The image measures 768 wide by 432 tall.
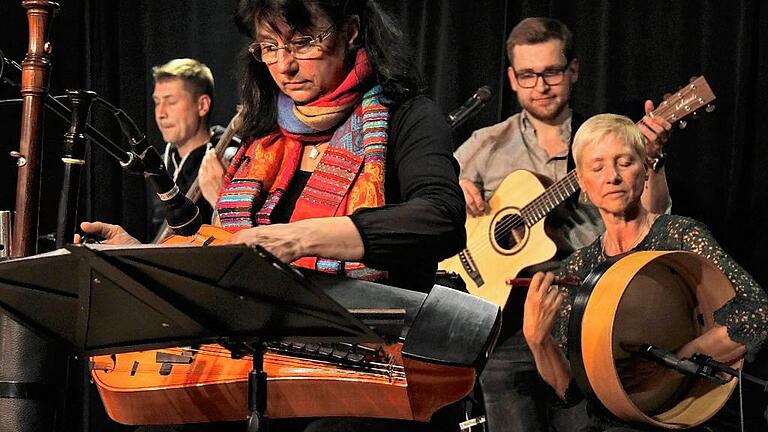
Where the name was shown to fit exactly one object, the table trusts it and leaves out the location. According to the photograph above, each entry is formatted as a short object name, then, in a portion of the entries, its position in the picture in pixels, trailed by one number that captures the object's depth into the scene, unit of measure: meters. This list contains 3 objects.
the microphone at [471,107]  3.63
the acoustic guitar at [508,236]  3.52
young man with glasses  3.32
